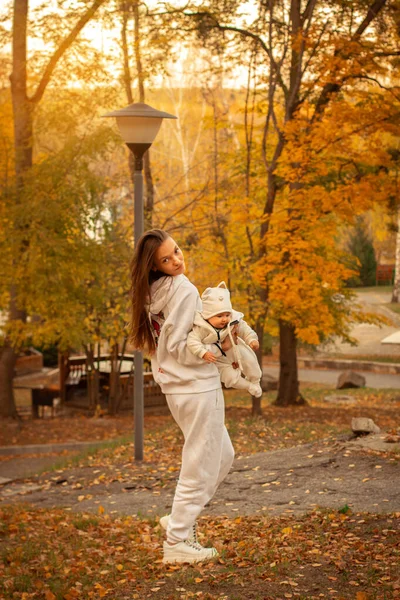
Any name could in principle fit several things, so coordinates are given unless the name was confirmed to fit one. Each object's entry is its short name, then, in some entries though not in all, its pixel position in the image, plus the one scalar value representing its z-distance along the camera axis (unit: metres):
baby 4.75
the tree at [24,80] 14.49
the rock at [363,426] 8.78
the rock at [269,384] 24.25
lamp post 9.33
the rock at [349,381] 23.50
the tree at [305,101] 12.84
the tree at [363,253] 45.03
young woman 4.96
